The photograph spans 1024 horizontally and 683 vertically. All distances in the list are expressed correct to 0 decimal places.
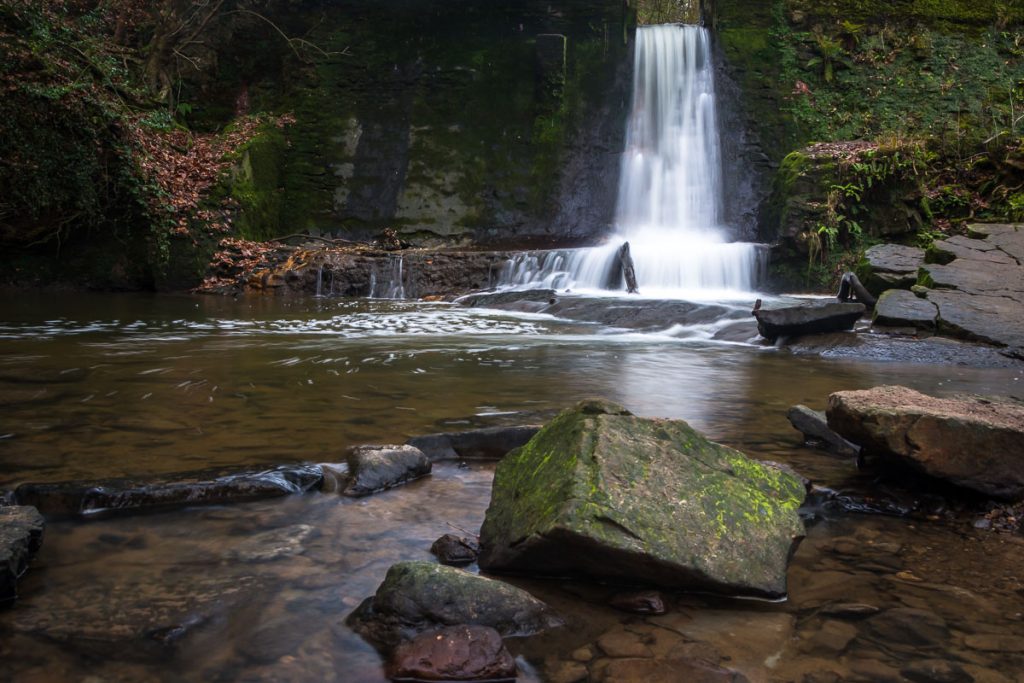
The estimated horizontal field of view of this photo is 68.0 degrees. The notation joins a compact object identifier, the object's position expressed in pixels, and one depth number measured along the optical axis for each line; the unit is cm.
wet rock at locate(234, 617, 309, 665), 205
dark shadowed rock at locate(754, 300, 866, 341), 839
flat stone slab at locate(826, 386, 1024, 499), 308
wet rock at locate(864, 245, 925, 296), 972
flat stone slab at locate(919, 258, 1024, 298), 868
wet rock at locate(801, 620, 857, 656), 211
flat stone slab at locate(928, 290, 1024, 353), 771
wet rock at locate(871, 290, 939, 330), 838
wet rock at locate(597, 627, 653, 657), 207
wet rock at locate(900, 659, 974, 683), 196
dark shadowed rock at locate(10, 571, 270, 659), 207
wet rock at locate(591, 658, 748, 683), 195
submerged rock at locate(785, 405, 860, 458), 392
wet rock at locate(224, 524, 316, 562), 263
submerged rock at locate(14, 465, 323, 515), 298
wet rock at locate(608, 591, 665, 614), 229
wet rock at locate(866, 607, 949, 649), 214
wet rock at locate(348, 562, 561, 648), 215
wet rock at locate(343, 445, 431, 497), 330
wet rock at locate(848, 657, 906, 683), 196
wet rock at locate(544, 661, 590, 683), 196
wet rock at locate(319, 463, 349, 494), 332
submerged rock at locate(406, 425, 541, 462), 386
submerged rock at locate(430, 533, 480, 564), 264
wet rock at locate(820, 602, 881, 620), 230
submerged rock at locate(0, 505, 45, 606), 225
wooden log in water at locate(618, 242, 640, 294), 1289
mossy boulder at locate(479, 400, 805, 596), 235
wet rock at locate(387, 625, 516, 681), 194
